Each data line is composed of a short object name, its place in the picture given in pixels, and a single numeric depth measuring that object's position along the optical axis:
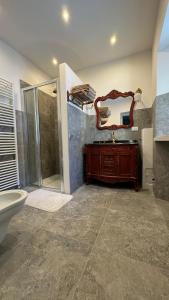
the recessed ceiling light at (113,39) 2.29
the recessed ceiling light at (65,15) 1.80
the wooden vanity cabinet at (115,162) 2.29
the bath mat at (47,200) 1.85
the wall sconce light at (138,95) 2.63
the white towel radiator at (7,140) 2.24
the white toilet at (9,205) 1.01
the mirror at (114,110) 2.74
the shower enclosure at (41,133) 2.67
